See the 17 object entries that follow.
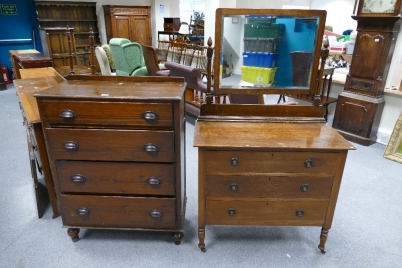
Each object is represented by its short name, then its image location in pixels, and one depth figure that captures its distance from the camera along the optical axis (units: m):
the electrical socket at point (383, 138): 3.46
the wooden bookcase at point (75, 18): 6.73
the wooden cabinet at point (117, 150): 1.57
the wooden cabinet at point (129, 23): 7.34
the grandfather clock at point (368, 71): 3.01
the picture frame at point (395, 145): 3.14
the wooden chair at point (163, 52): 7.03
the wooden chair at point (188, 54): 5.99
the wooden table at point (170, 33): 7.84
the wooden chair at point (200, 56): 5.40
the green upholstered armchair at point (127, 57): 4.88
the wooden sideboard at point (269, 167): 1.58
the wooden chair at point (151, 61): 4.63
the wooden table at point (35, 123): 1.87
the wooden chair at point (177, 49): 6.31
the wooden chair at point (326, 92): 3.68
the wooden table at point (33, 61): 3.28
